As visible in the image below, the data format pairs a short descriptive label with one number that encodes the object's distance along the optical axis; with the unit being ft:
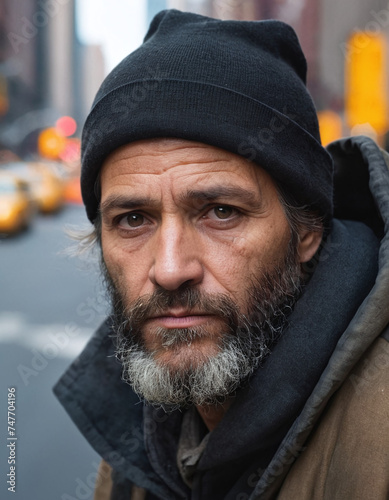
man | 4.86
